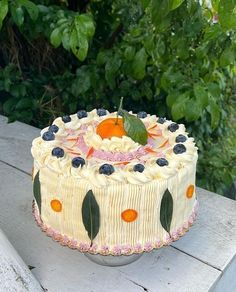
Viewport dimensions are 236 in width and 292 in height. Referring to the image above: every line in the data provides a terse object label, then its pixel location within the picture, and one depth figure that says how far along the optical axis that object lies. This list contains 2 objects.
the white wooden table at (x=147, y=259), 0.96
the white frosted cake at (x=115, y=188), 0.82
